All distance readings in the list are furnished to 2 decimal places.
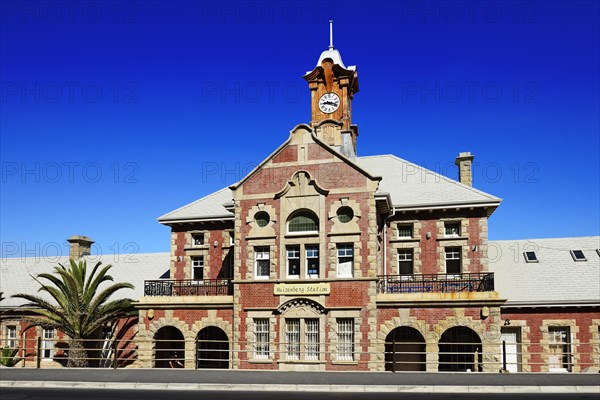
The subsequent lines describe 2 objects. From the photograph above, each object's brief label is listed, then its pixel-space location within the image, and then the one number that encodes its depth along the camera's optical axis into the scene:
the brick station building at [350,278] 27.36
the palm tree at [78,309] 32.84
